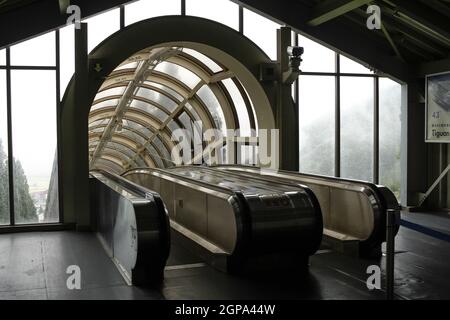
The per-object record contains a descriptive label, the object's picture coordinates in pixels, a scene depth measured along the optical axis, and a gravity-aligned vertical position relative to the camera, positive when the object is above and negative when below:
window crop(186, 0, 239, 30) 11.16 +3.11
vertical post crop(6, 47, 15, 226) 9.52 +0.17
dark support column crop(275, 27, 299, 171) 11.16 +0.55
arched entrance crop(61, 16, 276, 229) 9.64 +1.72
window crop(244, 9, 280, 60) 11.59 +2.74
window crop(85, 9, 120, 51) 10.38 +2.59
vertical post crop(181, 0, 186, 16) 10.99 +3.10
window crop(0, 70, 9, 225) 9.52 -0.11
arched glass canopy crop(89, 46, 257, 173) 13.98 +1.57
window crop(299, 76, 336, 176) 12.10 +0.65
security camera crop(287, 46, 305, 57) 9.94 +1.94
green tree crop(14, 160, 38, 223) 9.66 -0.92
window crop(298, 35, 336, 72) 12.04 +2.20
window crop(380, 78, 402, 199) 12.72 +0.44
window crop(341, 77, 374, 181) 12.33 +0.53
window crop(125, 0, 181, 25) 10.74 +3.03
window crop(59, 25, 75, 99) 9.88 +1.90
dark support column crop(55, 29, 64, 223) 9.80 +0.53
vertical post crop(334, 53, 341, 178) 12.20 +0.64
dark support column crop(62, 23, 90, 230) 9.55 +0.20
